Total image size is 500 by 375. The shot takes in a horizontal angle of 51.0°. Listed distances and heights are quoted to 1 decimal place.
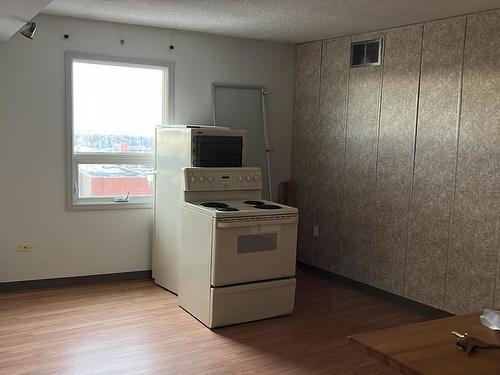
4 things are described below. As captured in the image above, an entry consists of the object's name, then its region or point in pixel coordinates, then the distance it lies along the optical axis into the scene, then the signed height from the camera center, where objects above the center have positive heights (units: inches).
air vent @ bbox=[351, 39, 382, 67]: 186.1 +36.6
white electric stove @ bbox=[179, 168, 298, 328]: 153.1 -31.8
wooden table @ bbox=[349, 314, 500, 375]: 60.7 -24.2
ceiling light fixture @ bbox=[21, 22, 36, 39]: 146.4 +31.5
